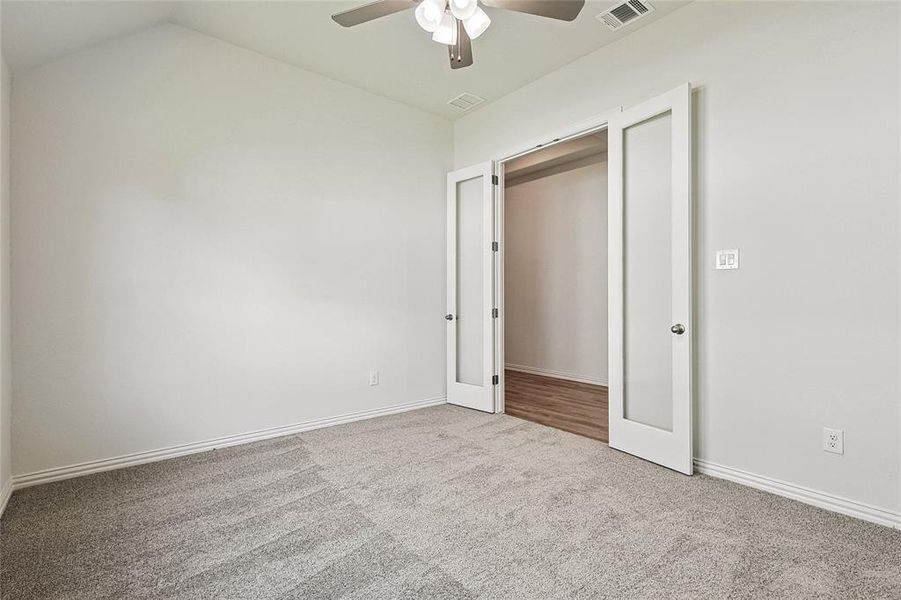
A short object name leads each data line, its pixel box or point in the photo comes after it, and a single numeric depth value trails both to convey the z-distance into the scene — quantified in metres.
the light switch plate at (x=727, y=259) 2.52
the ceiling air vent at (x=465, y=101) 4.04
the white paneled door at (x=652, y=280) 2.63
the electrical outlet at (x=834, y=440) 2.15
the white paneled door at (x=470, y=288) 4.09
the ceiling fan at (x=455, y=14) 2.04
